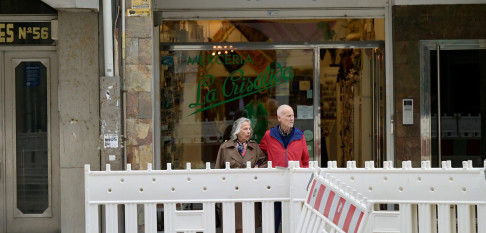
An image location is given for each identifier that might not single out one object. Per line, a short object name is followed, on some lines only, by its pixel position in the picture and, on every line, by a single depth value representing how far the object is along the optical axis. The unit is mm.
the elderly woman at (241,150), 17993
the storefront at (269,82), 23451
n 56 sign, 21927
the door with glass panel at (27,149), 22098
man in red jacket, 18086
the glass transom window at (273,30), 23436
